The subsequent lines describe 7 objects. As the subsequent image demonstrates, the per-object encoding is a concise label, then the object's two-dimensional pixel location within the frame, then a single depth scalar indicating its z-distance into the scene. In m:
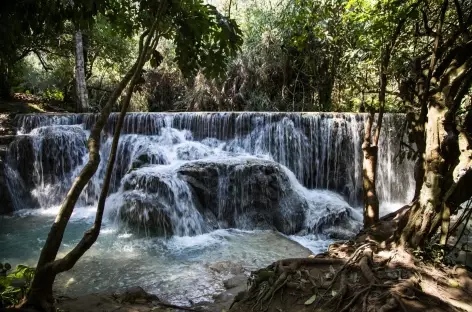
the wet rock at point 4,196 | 9.60
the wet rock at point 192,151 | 10.56
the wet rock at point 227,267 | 5.68
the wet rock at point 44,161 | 10.16
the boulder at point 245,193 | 8.39
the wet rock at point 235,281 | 5.04
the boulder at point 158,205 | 7.61
